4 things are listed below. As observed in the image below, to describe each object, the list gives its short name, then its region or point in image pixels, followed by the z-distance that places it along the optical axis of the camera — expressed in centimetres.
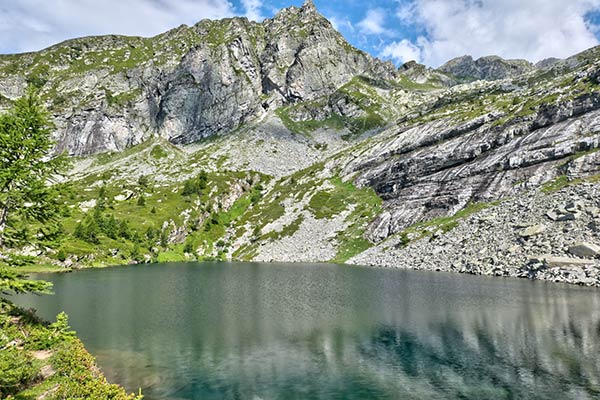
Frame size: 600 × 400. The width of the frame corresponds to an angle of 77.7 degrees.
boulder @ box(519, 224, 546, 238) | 7378
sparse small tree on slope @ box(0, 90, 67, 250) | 1958
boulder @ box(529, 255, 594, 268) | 6192
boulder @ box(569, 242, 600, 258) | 6178
